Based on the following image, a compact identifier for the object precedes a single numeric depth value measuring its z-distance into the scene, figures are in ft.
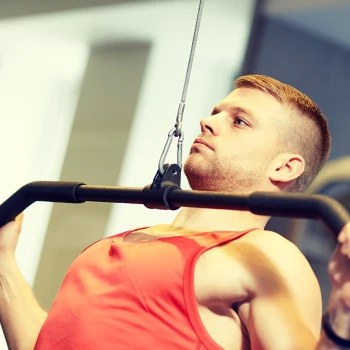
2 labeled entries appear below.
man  6.31
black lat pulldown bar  5.80
